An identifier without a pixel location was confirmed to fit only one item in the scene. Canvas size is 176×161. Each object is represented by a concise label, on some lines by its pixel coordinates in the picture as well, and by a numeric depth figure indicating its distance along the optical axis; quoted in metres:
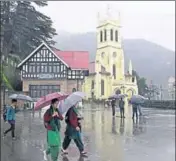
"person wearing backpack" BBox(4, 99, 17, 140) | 11.76
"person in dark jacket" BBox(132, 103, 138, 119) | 19.50
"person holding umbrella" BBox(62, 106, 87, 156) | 8.01
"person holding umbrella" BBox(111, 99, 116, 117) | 23.38
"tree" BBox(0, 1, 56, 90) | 38.38
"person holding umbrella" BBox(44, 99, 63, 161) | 6.57
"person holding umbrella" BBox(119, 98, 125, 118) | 21.26
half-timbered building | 43.06
